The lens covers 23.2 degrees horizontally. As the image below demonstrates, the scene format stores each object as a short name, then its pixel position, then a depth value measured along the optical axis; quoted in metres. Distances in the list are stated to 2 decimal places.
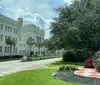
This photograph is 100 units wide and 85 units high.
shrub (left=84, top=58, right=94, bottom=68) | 21.96
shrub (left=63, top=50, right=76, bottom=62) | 43.00
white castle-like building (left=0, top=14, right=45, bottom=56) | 63.25
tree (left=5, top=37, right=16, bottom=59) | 62.91
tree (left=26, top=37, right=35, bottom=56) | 87.64
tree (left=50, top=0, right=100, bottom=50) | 34.72
